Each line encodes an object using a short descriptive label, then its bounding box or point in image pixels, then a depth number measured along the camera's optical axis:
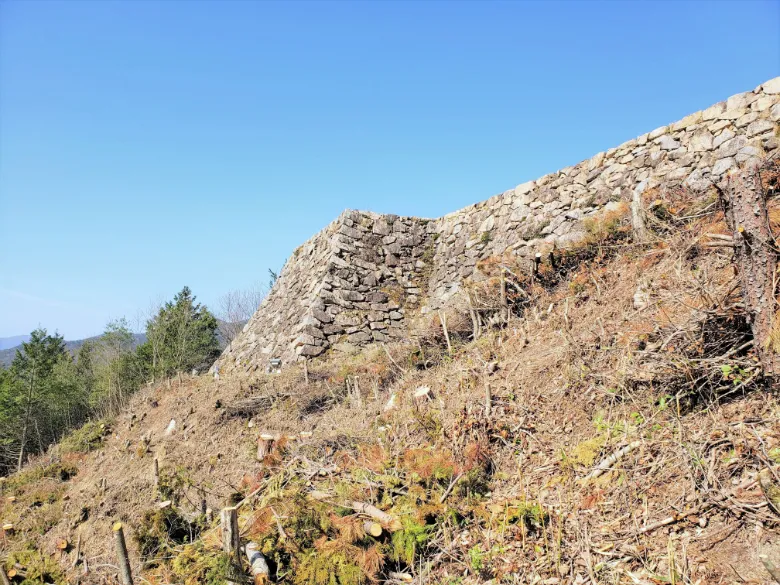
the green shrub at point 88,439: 11.75
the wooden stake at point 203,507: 5.39
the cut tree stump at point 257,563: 3.58
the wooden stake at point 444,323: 7.71
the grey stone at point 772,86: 7.30
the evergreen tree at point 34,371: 22.30
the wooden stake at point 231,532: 3.47
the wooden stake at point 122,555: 3.53
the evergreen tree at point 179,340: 22.17
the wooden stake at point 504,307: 7.84
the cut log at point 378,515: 3.88
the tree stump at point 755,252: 3.41
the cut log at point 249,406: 8.91
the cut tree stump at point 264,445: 6.14
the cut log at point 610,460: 3.82
